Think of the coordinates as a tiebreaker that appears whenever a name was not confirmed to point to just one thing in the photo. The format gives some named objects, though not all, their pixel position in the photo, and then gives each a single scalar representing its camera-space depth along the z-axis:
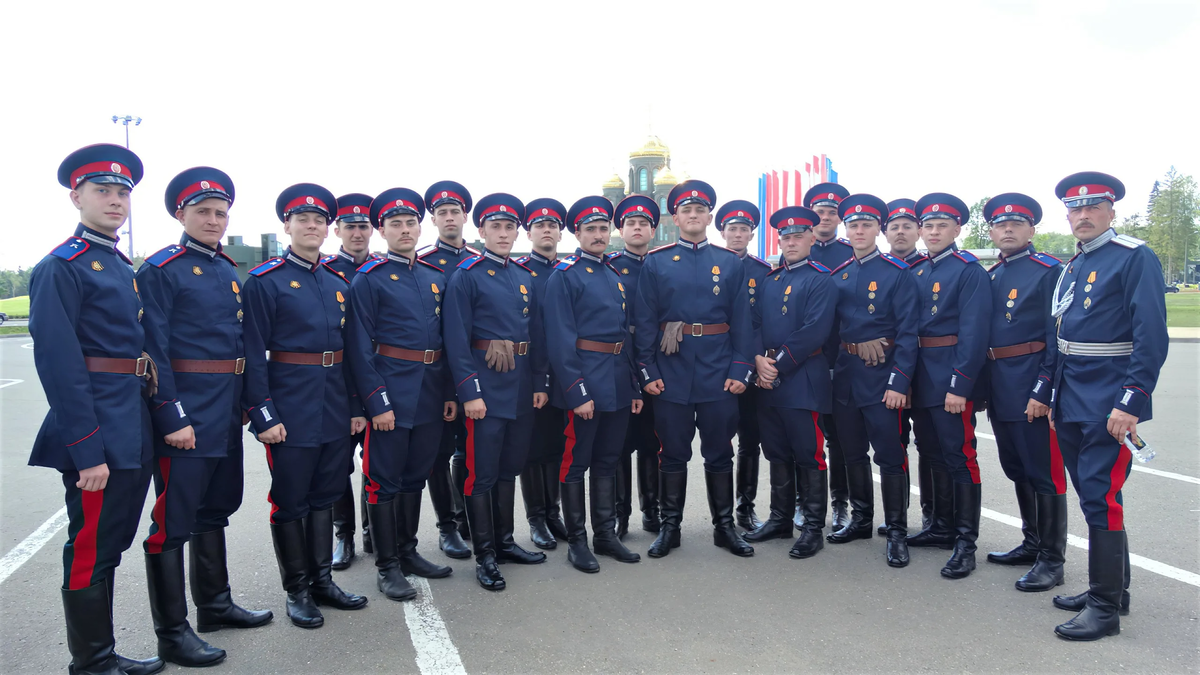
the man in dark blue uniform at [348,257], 4.91
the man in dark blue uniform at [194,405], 3.44
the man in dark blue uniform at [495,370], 4.46
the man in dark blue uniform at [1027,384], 4.31
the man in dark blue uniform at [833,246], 5.71
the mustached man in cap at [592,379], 4.73
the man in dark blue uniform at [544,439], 5.29
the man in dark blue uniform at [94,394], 3.02
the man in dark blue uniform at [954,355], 4.58
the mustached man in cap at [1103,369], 3.63
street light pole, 30.59
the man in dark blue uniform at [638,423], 5.21
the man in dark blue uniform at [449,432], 5.13
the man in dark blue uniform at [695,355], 4.98
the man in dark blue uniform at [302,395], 3.87
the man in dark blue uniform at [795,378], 5.03
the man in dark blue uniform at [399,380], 4.25
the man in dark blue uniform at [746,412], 5.58
